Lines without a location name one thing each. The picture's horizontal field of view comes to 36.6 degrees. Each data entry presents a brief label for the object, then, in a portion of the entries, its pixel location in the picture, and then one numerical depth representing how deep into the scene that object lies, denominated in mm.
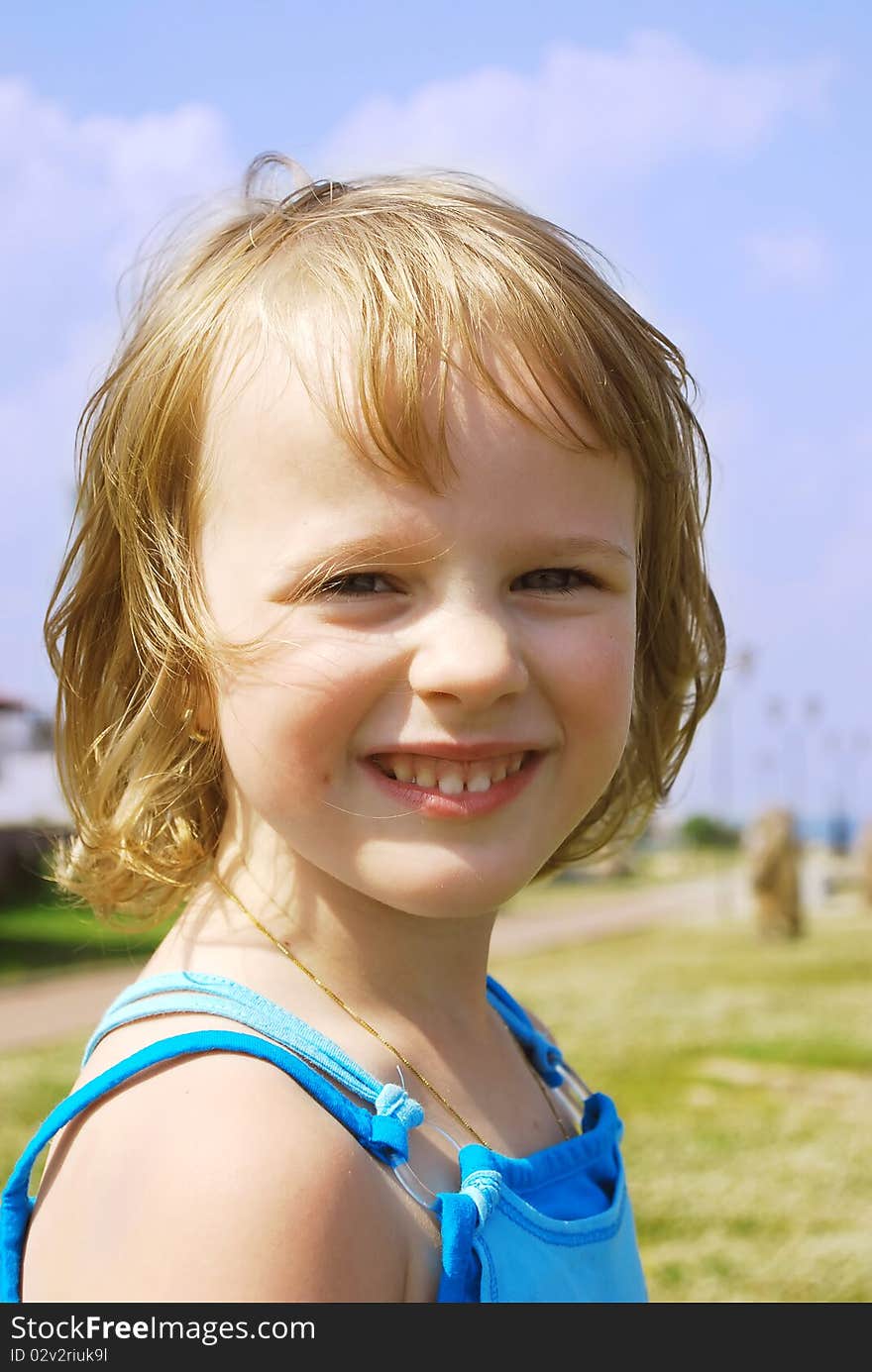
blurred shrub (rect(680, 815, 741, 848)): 41031
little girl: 1255
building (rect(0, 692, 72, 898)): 14508
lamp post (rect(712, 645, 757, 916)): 17578
